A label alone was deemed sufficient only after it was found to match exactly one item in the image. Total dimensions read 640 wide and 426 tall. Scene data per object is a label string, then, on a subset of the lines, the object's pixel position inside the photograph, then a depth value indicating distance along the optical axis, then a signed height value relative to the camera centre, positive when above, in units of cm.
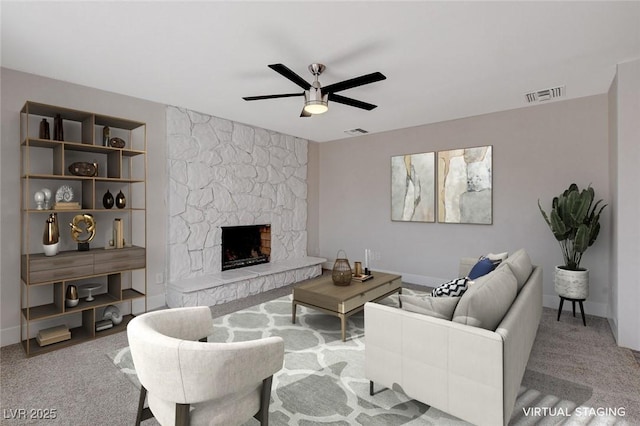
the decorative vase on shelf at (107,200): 349 +12
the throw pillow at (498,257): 321 -50
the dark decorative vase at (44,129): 302 +78
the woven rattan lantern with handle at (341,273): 344 -68
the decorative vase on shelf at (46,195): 307 +15
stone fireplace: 421 +10
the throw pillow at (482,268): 288 -54
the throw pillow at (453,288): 239 -60
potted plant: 332 -22
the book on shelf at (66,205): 305 +5
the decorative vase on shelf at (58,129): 307 +79
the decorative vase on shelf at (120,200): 354 +11
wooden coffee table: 308 -87
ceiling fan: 255 +104
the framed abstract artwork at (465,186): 449 +36
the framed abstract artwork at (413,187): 504 +37
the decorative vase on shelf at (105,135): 344 +83
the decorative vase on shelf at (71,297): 313 -85
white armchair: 133 -73
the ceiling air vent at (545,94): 357 +135
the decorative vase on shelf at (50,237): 300 -25
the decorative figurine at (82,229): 321 -19
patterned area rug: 198 -129
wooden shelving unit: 298 -19
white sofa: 163 -84
